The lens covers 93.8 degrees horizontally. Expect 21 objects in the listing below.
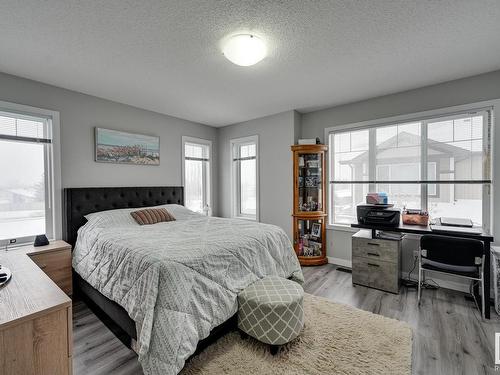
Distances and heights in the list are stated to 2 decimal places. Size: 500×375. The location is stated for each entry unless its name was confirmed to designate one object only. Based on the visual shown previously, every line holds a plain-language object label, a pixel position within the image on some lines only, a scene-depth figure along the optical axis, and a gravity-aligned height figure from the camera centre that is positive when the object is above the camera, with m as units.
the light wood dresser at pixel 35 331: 1.01 -0.67
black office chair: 2.19 -0.71
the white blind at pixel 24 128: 2.56 +0.66
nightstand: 2.39 -0.80
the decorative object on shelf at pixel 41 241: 2.55 -0.61
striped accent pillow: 2.96 -0.41
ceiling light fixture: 1.85 +1.10
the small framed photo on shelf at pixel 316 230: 3.80 -0.76
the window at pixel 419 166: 2.75 +0.23
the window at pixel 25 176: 2.55 +0.11
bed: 1.47 -0.69
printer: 2.76 -0.38
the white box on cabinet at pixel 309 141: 3.72 +0.68
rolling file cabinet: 2.75 -0.97
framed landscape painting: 3.23 +0.56
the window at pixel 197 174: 4.44 +0.21
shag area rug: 1.61 -1.28
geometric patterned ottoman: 1.72 -0.98
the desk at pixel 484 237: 2.21 -0.54
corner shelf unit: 3.74 -0.32
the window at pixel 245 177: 4.48 +0.14
